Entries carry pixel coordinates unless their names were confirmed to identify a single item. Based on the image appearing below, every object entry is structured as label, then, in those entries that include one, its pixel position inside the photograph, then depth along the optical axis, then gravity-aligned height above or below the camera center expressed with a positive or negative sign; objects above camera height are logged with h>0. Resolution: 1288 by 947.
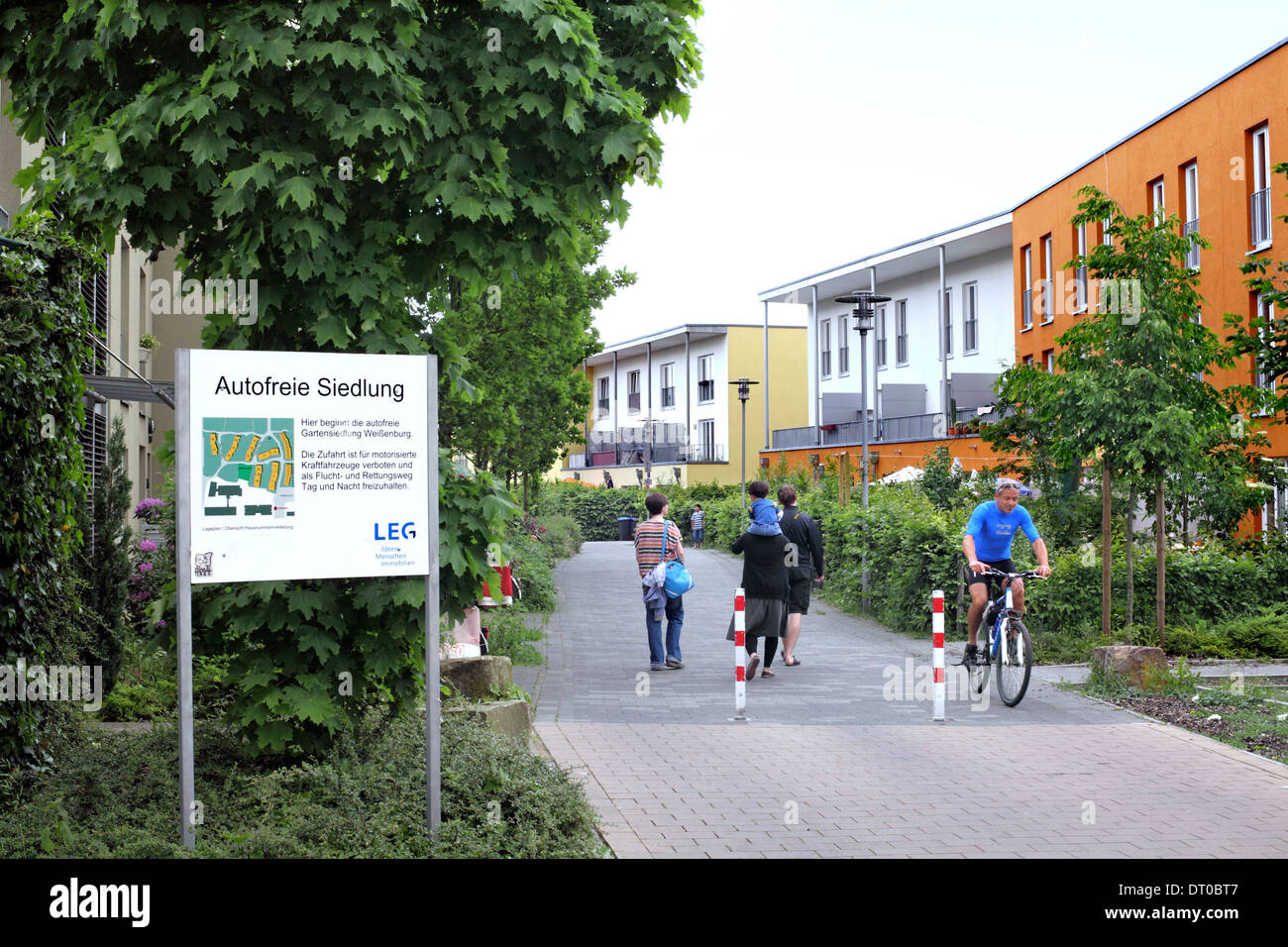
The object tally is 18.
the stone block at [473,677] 9.04 -1.15
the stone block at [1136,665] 11.49 -1.40
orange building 23.55 +6.61
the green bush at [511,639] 13.58 -1.38
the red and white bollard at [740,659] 10.26 -1.17
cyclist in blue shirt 11.30 -0.28
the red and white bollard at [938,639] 10.03 -1.01
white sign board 5.89 +0.21
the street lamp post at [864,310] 22.67 +3.41
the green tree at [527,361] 20.80 +2.59
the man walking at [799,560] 13.55 -0.55
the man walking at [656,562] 13.13 -0.54
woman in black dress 12.73 -0.77
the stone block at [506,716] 8.14 -1.32
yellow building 61.59 +5.08
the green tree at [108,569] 9.53 -0.42
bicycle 10.73 -1.18
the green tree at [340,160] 6.15 +1.71
